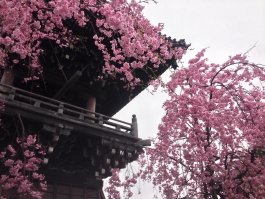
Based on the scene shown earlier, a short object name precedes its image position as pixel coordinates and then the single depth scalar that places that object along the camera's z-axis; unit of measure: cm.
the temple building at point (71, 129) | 678
